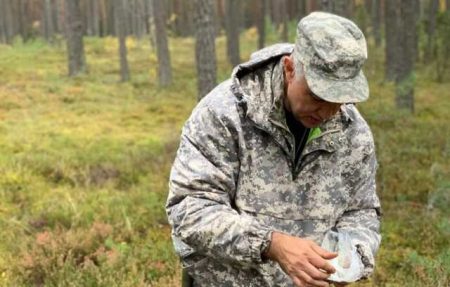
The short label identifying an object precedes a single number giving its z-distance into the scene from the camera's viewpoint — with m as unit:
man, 2.11
